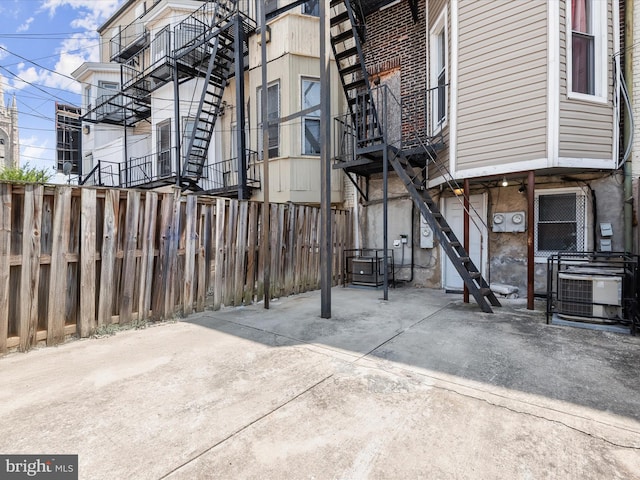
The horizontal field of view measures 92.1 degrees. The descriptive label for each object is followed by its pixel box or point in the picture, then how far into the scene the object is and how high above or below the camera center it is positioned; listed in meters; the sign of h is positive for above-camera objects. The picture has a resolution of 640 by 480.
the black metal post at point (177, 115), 9.48 +3.85
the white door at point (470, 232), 6.93 +0.21
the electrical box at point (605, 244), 5.39 -0.05
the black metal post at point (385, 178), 6.03 +1.23
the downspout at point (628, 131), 5.08 +1.84
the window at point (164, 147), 11.74 +3.55
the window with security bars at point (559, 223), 5.86 +0.37
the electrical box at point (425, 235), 7.45 +0.13
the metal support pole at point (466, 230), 5.87 +0.21
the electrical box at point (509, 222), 6.32 +0.40
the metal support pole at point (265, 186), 5.33 +0.91
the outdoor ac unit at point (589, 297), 4.17 -0.78
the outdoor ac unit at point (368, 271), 7.39 -0.76
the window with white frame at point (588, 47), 5.10 +3.26
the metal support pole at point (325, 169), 4.73 +1.09
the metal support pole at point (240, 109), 7.76 +3.29
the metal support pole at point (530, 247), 5.13 -0.10
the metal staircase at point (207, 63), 8.65 +5.45
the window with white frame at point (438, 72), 6.73 +3.88
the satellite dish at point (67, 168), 14.43 +3.31
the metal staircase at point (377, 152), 5.31 +1.85
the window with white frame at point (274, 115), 8.91 +3.65
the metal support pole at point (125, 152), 12.84 +3.89
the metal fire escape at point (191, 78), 8.45 +5.41
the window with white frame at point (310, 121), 8.72 +3.39
